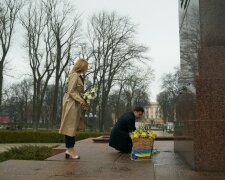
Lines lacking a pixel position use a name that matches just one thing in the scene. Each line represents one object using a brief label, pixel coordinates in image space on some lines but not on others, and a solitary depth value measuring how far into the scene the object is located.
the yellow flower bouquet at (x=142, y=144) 5.91
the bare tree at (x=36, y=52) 32.84
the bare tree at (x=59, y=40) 33.34
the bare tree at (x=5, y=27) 31.78
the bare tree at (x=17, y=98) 58.72
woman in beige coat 5.72
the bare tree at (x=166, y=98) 51.81
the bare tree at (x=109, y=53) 33.09
